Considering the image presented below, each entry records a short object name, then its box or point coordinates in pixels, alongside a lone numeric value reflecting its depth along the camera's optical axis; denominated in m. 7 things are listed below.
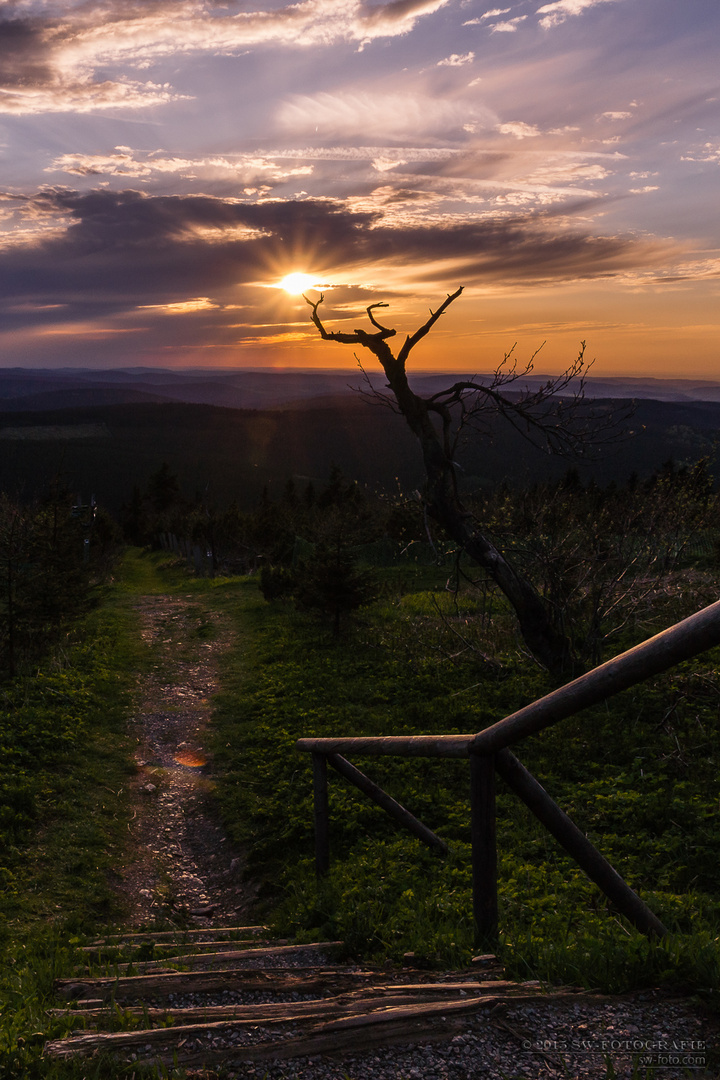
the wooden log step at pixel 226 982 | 2.83
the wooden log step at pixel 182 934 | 4.31
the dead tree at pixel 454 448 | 9.45
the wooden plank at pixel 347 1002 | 2.44
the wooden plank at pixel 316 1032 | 2.18
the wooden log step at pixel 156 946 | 3.99
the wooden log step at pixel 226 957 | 3.47
